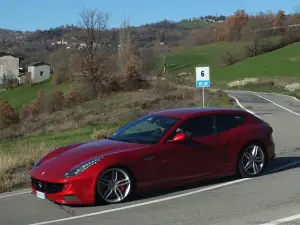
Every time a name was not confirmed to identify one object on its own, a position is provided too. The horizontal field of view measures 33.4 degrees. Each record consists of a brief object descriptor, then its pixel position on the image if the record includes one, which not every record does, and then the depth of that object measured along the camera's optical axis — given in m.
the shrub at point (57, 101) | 54.97
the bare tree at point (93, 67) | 60.34
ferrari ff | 7.31
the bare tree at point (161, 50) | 103.66
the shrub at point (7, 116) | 46.75
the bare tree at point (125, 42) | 66.25
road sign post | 20.39
